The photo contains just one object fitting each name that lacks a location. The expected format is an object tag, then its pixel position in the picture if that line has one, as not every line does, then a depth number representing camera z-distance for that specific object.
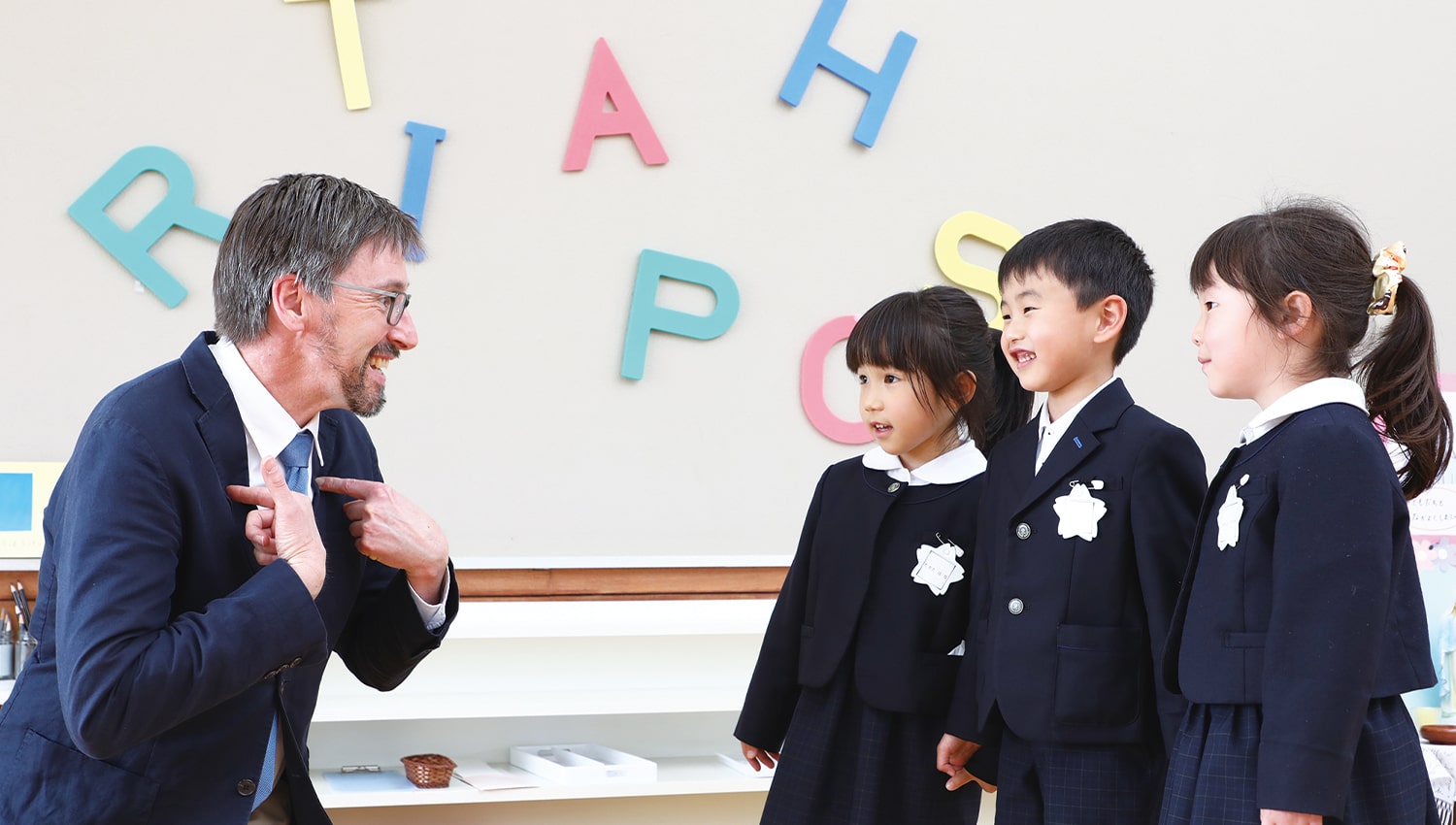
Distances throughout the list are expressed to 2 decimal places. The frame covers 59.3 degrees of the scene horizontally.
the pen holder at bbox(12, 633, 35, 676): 2.38
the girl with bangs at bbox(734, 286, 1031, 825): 2.00
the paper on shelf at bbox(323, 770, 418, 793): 2.50
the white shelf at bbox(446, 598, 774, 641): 2.67
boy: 1.75
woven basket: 2.51
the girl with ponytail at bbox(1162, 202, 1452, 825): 1.44
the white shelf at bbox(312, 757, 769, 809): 2.44
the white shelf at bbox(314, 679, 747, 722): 2.51
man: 1.25
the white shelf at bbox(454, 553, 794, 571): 2.69
